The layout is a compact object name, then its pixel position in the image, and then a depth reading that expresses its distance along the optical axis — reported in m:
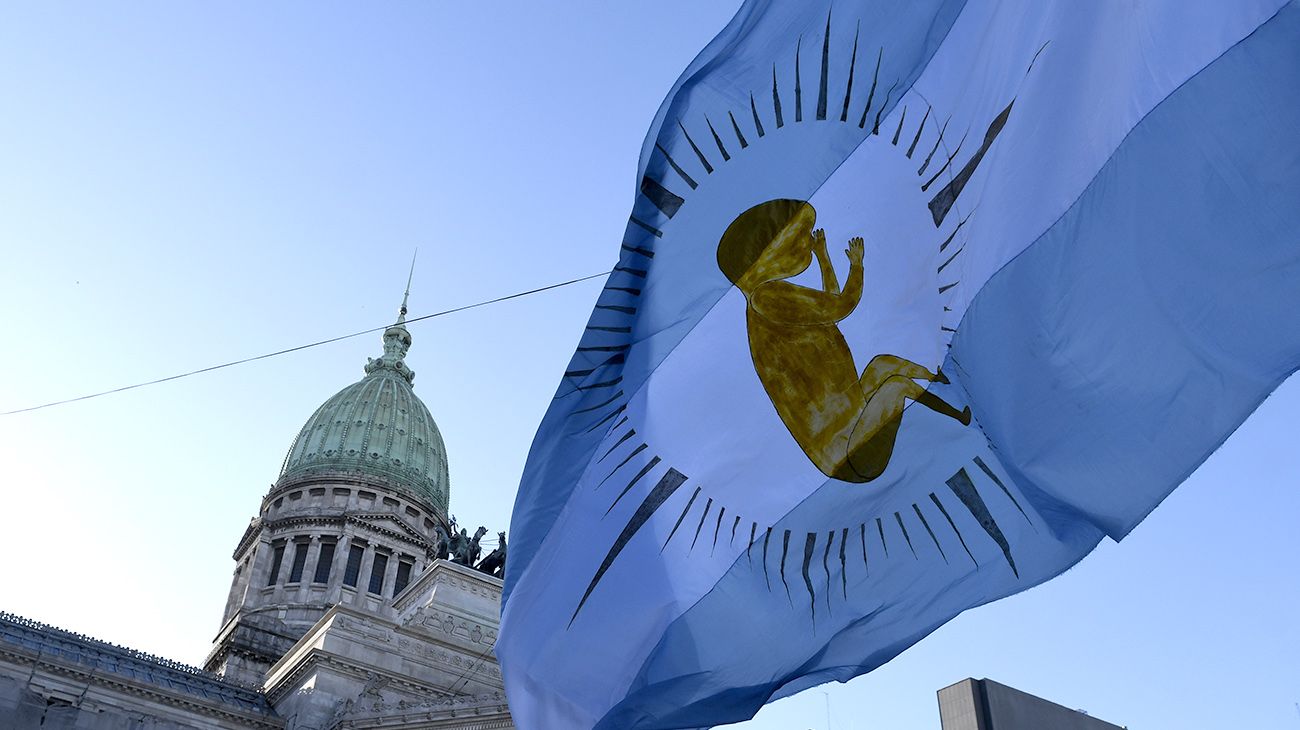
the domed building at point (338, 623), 42.75
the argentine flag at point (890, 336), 6.03
